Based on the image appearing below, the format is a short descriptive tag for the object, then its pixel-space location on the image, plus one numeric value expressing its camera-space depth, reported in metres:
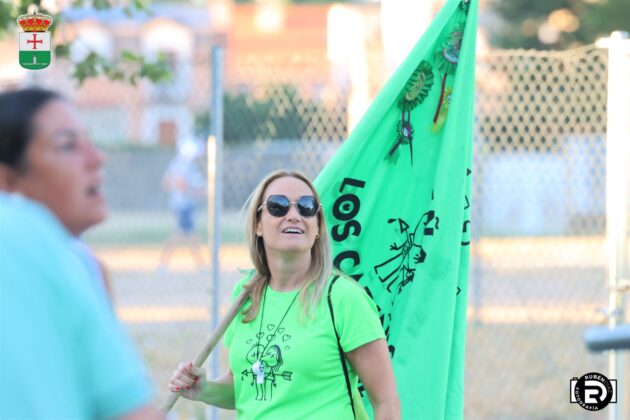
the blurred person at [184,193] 29.17
